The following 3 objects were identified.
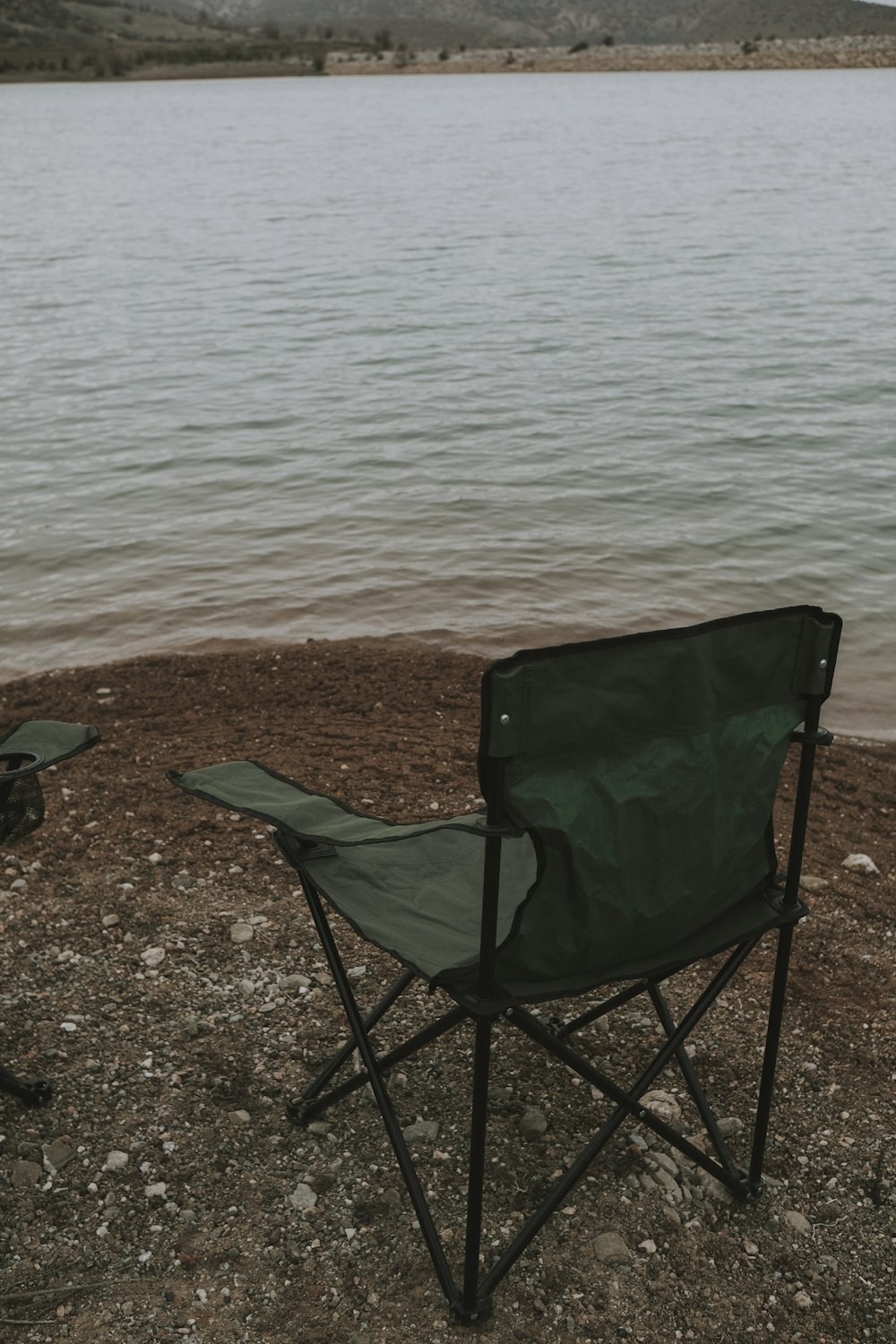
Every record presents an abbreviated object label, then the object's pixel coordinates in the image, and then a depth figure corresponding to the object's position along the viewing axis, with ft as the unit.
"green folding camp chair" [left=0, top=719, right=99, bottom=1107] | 8.65
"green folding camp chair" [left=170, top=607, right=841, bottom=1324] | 6.31
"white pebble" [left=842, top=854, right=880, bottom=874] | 13.16
